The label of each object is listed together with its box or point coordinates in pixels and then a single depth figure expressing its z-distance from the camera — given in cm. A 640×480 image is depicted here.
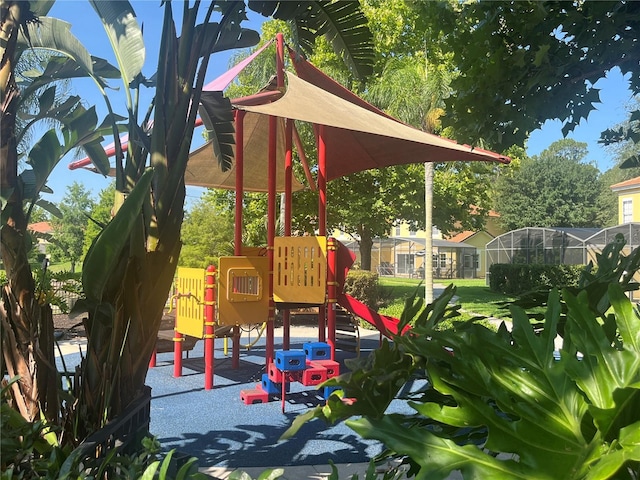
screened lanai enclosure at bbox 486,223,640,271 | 2045
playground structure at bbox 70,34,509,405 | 642
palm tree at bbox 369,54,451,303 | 1672
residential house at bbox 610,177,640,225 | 3081
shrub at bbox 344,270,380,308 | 1670
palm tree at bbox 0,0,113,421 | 257
